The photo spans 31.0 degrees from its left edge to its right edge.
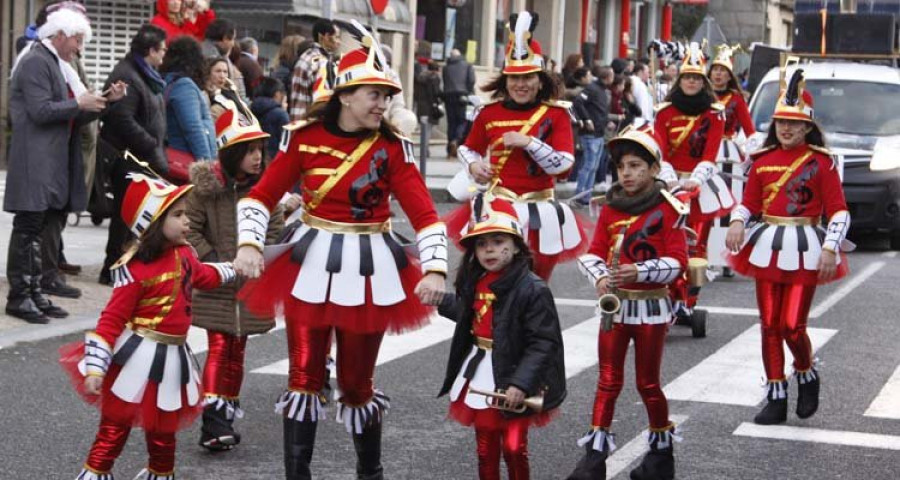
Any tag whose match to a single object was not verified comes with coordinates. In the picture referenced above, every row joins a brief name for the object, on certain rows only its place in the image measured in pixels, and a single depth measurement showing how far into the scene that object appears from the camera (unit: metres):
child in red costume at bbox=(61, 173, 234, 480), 6.10
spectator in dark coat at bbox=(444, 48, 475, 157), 28.97
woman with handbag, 12.02
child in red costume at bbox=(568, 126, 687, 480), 7.24
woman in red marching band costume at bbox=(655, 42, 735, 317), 11.81
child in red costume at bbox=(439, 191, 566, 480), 6.18
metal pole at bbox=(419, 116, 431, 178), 22.95
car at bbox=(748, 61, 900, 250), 18.09
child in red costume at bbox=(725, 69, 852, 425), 8.58
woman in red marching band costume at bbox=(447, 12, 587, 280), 9.17
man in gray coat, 10.86
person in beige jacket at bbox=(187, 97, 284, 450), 7.66
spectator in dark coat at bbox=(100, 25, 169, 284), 11.86
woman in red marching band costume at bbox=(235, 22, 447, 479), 6.61
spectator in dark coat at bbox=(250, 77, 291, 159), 14.70
